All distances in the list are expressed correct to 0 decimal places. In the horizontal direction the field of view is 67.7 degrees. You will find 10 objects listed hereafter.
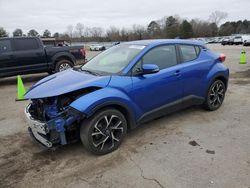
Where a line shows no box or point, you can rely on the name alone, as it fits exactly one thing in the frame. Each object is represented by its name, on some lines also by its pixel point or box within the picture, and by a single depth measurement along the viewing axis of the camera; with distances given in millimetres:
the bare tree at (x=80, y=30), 76473
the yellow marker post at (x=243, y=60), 10372
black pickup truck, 7105
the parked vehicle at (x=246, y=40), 26984
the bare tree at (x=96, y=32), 73823
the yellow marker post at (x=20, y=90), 5629
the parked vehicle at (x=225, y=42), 33132
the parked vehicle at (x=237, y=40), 30290
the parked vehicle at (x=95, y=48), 38077
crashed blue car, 2651
